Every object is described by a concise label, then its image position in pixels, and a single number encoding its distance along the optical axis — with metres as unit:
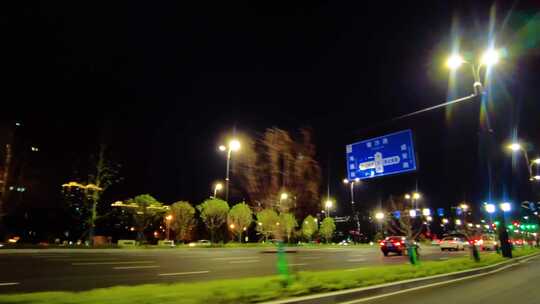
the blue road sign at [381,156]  17.34
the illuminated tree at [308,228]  58.96
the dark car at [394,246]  29.06
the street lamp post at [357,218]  87.63
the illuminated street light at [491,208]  25.02
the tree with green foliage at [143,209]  40.78
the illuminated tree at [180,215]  44.69
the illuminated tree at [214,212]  43.12
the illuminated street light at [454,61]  17.30
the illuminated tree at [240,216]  44.44
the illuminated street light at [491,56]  17.95
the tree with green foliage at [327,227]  59.88
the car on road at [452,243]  39.69
